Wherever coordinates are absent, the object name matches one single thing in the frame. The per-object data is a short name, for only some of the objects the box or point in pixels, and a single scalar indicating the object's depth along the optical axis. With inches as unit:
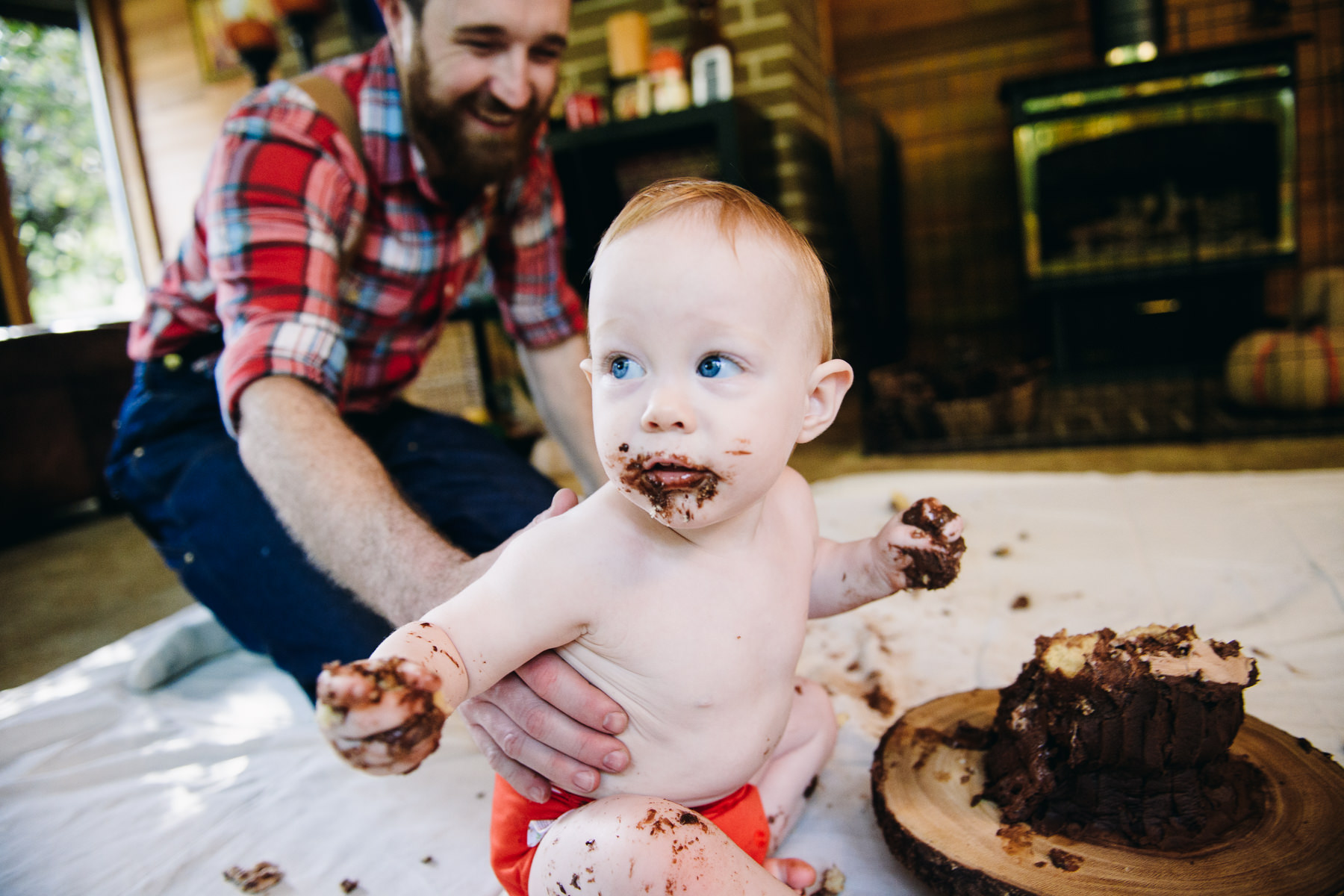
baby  22.2
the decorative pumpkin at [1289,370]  87.0
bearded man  34.2
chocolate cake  25.6
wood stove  103.2
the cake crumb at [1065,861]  24.7
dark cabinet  99.5
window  157.9
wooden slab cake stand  23.5
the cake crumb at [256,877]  33.2
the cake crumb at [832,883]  29.9
